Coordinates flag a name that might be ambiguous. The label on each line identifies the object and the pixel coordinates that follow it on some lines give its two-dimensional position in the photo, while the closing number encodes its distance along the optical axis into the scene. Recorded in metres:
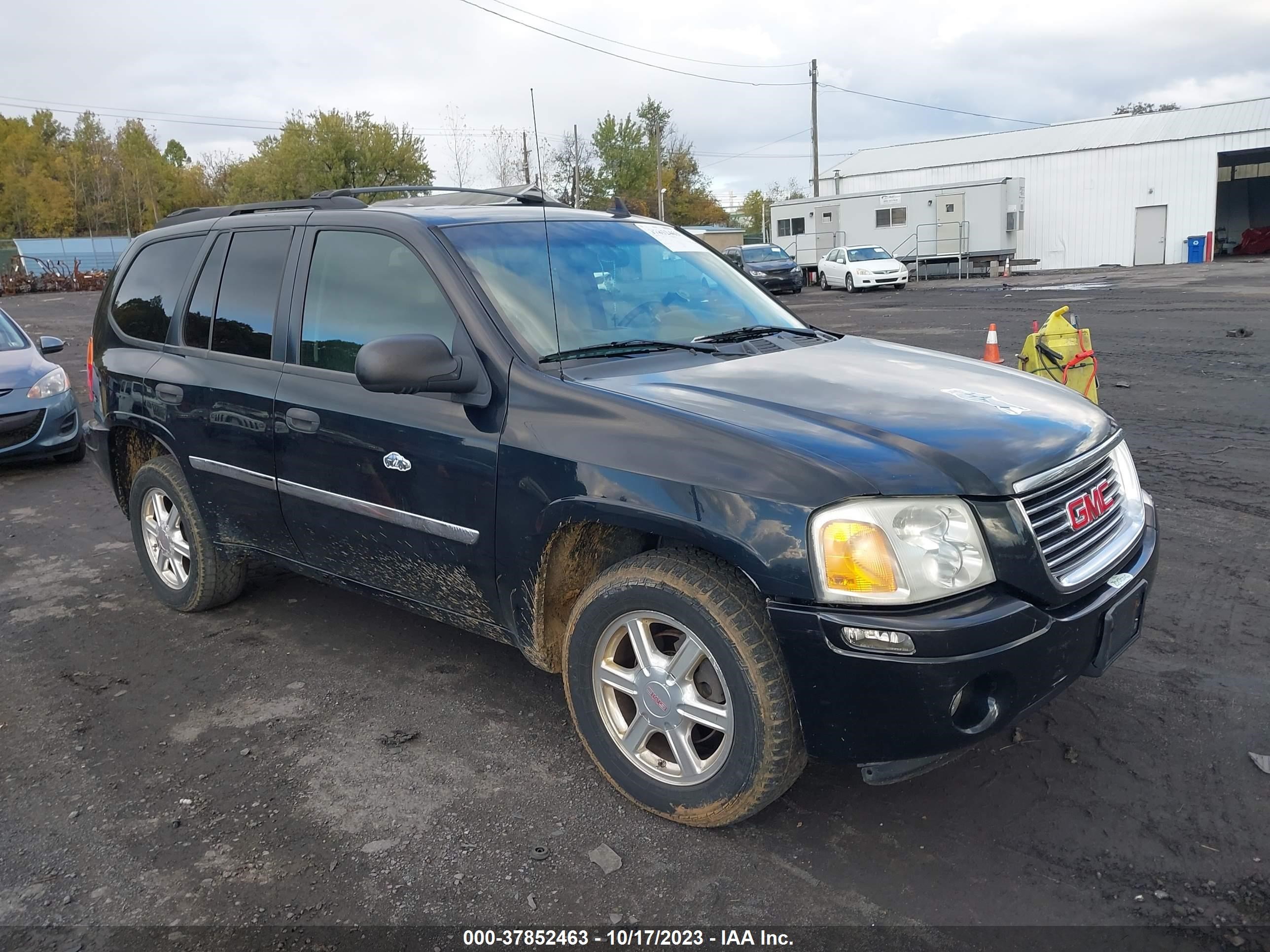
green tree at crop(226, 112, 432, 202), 50.19
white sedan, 30.50
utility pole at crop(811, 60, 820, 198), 45.19
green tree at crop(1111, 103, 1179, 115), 75.36
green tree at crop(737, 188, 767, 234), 94.69
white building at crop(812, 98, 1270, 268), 38.97
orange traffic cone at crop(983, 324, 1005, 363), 9.17
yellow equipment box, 7.48
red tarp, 41.47
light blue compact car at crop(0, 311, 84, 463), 8.28
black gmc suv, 2.56
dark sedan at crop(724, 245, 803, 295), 30.97
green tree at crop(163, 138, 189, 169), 104.79
